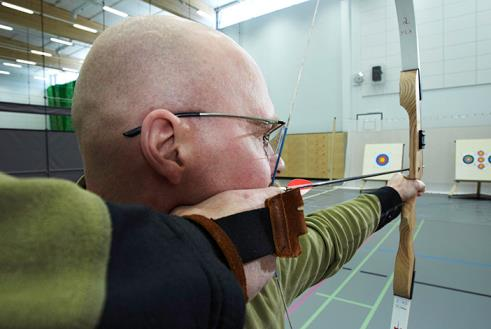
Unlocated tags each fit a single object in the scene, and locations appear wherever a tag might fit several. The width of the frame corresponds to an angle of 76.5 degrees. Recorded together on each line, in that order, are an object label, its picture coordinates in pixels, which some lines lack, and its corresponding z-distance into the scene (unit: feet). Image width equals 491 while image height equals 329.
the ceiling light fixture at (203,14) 24.93
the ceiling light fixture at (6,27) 15.57
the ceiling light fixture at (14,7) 15.45
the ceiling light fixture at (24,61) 16.17
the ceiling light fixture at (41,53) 16.71
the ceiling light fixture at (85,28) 20.00
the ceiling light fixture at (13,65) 15.82
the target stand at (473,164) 15.67
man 1.33
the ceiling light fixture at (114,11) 20.74
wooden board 21.66
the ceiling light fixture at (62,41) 18.10
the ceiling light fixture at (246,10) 23.70
